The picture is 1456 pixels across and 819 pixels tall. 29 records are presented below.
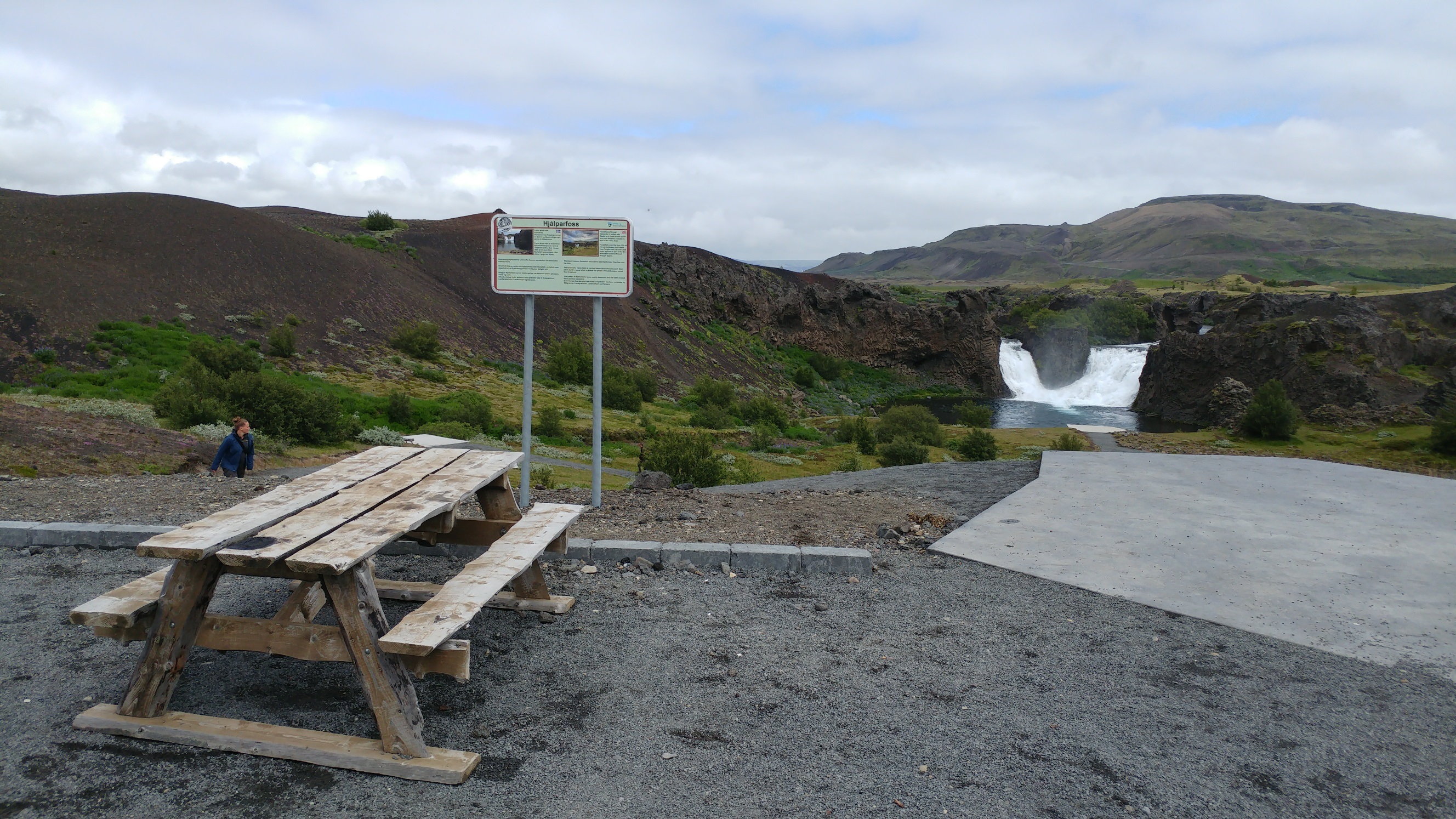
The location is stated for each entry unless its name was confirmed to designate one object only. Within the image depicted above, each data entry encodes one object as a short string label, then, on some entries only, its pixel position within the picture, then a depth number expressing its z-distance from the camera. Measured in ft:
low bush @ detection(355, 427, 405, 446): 76.47
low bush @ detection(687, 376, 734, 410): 148.56
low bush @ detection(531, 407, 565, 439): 90.02
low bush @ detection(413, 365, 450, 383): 111.14
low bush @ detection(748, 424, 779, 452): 103.16
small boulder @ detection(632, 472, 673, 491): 31.83
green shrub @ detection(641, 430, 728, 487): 50.93
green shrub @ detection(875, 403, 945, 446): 112.37
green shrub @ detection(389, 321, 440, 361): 123.65
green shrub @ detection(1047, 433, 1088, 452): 85.87
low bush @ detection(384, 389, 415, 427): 87.45
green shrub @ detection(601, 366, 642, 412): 121.29
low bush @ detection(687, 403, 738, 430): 121.70
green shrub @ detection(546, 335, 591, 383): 134.62
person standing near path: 36.14
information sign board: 23.75
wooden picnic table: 10.59
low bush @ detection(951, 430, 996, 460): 94.89
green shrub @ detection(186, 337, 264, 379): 89.45
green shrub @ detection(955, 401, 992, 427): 152.25
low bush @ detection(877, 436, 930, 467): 89.81
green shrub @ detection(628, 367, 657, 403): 141.59
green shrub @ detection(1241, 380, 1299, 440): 92.48
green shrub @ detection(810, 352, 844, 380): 232.12
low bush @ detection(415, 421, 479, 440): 79.97
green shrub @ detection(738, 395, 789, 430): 138.00
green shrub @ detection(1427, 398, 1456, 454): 66.54
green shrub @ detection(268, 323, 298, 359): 104.99
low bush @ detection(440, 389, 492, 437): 89.10
